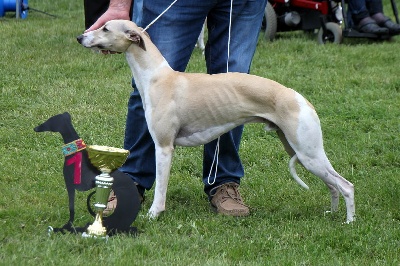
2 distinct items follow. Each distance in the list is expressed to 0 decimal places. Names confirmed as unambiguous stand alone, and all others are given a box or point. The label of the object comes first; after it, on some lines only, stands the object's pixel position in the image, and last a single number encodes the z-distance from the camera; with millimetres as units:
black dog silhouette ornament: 8031
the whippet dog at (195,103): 8602
